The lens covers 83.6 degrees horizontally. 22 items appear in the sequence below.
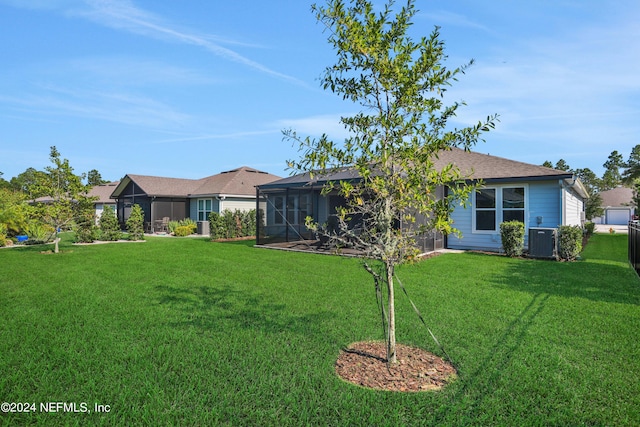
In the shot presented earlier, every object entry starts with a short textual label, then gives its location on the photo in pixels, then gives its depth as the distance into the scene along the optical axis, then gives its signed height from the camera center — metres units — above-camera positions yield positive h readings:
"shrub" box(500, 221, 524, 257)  11.52 -0.75
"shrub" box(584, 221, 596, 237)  21.18 -0.79
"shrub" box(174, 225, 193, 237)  22.55 -1.20
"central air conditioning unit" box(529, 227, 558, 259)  11.09 -0.88
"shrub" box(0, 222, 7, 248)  16.77 -1.11
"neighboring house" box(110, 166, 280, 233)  24.88 +1.16
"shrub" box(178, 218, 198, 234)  23.78 -0.81
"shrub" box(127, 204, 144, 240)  19.39 -0.72
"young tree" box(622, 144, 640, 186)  31.11 +4.22
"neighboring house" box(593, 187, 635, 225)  48.28 +0.80
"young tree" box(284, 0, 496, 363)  3.55 +0.84
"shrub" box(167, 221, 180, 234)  23.90 -0.89
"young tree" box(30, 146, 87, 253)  14.50 +0.90
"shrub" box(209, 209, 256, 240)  18.81 -0.67
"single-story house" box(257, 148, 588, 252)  11.99 +0.50
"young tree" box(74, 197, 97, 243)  15.24 -0.44
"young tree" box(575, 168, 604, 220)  63.06 +6.59
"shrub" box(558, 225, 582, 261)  10.76 -0.82
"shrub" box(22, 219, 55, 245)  17.22 -1.17
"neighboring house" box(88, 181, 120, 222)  32.25 +1.76
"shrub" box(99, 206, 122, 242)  19.25 -0.78
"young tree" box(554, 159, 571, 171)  66.75 +9.43
